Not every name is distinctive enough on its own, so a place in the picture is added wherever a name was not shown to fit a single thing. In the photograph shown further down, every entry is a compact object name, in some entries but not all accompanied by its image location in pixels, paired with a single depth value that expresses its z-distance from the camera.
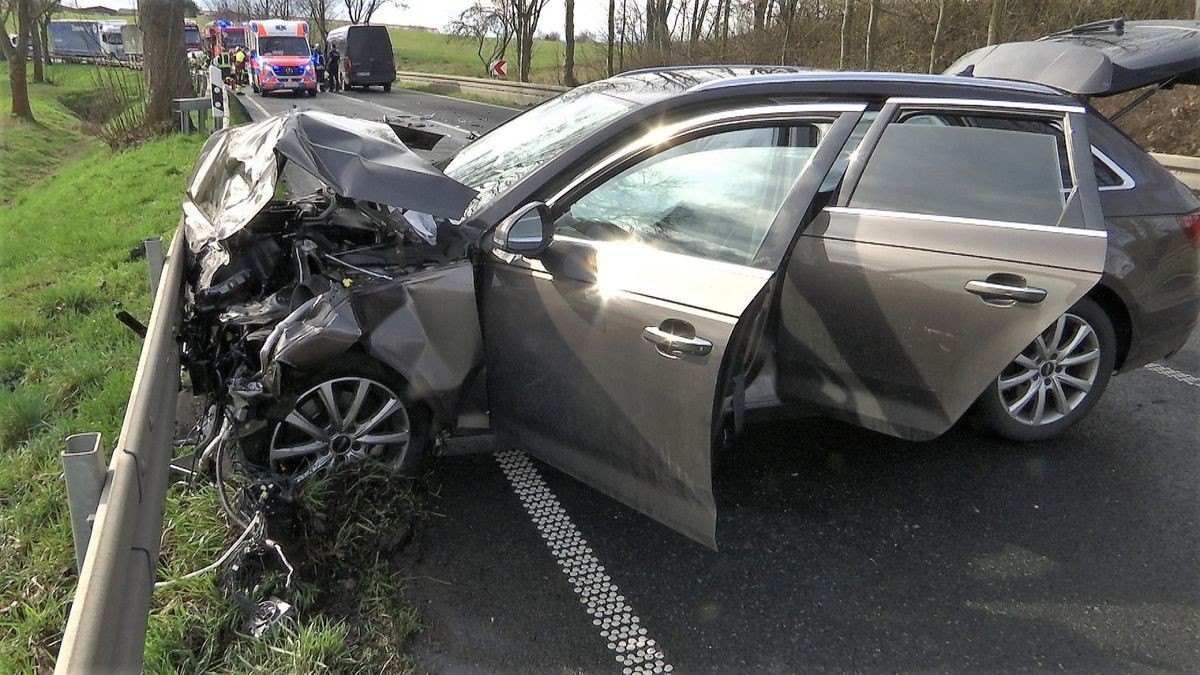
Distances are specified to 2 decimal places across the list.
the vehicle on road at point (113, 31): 51.67
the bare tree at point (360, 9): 73.25
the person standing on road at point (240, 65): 35.12
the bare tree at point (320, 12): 75.06
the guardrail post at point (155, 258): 4.10
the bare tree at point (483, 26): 46.12
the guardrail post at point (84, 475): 1.86
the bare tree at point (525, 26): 34.56
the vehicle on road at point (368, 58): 32.44
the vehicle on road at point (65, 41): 52.50
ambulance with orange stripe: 29.39
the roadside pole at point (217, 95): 12.03
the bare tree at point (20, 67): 23.75
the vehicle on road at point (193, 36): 50.39
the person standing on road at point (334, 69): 33.62
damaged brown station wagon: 2.87
